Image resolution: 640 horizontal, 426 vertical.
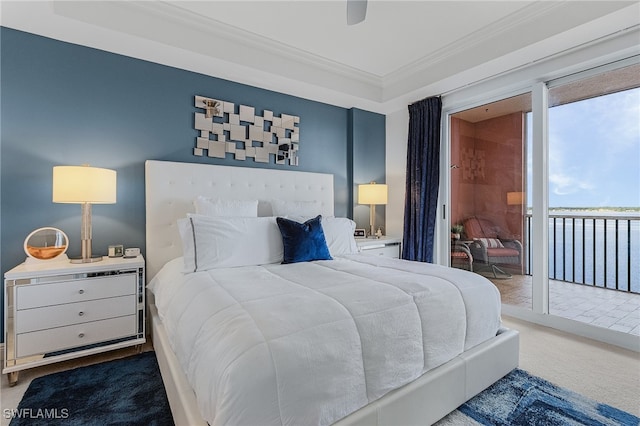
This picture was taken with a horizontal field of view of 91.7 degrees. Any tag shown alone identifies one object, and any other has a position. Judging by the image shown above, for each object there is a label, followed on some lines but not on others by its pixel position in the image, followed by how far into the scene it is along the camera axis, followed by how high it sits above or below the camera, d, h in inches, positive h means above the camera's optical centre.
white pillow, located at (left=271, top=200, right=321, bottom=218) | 125.8 +1.8
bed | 43.0 -21.4
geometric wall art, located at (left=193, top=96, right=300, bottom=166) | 125.6 +35.0
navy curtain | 150.3 +17.1
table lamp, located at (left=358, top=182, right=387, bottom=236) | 160.1 +10.1
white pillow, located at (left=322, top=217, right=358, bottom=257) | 115.8 -8.6
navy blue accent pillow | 99.4 -9.3
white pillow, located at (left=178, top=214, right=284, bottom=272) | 88.2 -8.8
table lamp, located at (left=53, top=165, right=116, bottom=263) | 88.0 +7.0
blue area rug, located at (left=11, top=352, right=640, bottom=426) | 65.4 -44.1
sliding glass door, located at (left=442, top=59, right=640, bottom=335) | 108.3 +7.5
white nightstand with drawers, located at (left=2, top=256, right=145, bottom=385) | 79.2 -27.1
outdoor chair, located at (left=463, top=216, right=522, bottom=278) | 135.3 -14.4
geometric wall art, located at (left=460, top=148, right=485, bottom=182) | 145.3 +23.8
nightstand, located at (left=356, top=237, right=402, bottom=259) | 149.3 -16.3
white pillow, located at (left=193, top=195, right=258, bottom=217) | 109.2 +2.0
